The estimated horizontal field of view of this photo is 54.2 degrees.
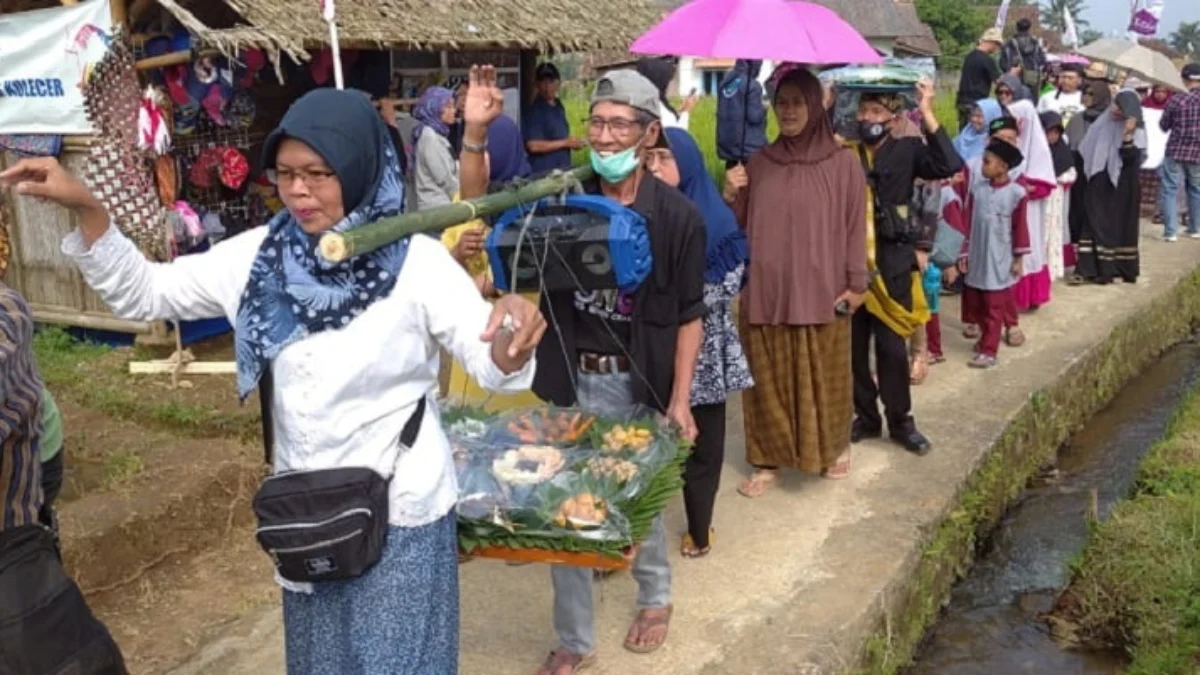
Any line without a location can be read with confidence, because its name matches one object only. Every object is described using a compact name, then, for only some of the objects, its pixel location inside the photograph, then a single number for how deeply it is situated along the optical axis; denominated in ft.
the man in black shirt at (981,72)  33.24
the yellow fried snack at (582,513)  8.89
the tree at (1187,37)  268.00
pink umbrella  13.17
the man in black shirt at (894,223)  16.49
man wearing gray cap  10.44
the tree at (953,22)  141.90
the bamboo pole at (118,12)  20.87
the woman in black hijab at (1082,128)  30.48
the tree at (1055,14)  225.15
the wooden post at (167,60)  21.03
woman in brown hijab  14.19
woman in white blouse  7.03
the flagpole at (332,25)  16.14
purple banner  40.50
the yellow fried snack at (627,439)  9.85
